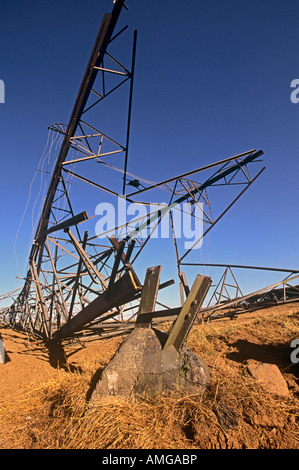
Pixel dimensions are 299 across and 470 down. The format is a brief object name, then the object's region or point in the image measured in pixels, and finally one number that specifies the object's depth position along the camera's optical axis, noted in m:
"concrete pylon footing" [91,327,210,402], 2.57
